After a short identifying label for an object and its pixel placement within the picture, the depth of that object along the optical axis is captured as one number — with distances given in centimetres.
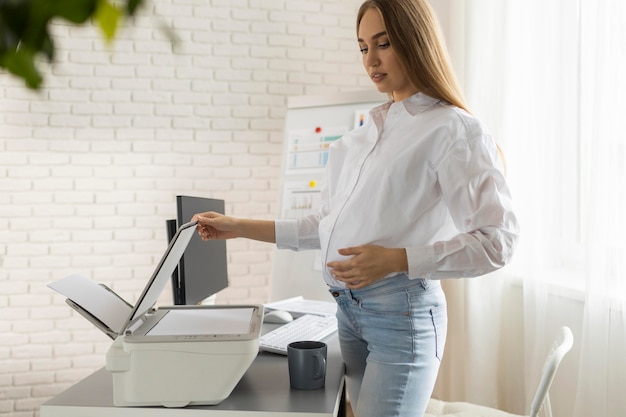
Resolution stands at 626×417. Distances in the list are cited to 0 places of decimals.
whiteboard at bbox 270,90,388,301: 308
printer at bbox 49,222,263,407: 114
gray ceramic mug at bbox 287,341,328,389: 130
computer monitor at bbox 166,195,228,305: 173
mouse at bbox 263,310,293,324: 203
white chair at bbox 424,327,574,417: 140
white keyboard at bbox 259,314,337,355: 162
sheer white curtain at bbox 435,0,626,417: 197
